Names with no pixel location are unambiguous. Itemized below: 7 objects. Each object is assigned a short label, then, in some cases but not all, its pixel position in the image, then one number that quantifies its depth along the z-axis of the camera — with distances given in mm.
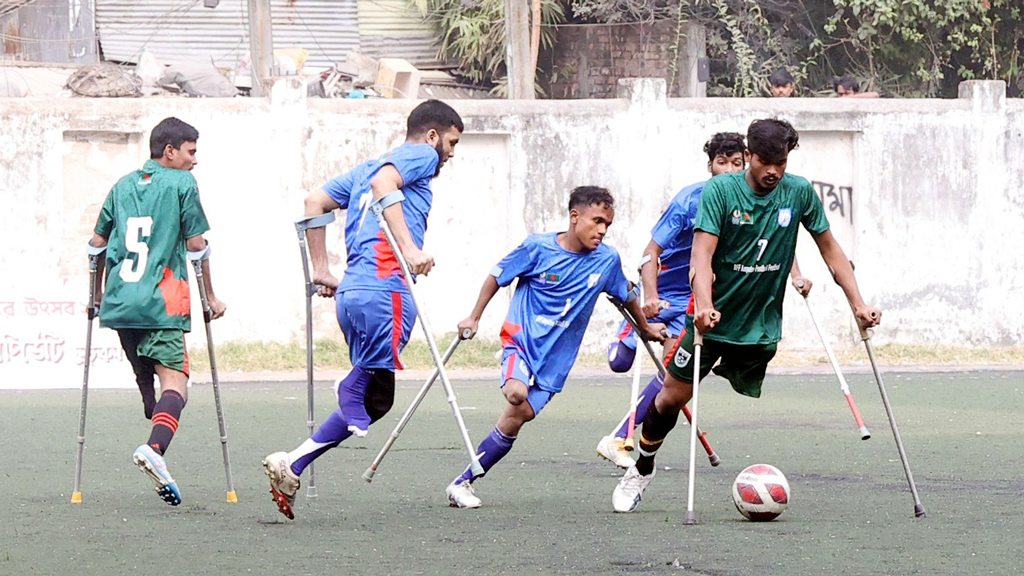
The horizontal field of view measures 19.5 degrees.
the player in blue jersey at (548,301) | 13642
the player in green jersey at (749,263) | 12404
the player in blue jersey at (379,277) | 12819
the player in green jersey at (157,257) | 14145
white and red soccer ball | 12286
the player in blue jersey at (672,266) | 15501
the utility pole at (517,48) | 33522
